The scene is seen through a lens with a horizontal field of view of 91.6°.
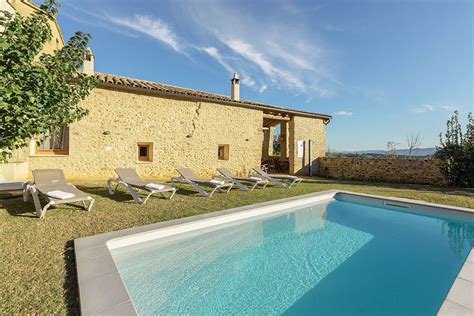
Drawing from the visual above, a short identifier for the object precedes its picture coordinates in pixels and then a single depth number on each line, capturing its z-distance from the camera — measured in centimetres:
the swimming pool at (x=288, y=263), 262
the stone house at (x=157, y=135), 980
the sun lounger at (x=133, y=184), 616
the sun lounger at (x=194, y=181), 743
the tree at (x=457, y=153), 1080
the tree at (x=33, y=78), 312
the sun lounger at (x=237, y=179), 875
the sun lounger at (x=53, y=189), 462
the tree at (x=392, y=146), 2420
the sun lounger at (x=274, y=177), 957
